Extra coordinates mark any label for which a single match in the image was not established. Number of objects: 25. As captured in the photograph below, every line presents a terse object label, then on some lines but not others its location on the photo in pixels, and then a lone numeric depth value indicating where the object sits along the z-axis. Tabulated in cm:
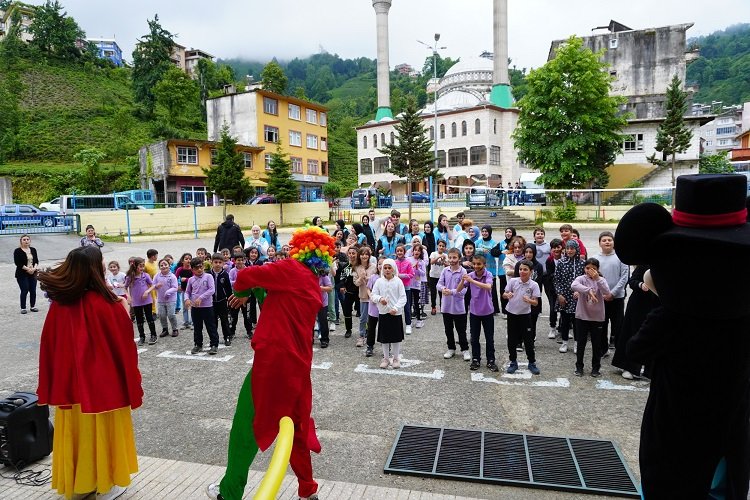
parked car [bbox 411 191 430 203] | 3854
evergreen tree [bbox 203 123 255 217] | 3291
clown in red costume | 367
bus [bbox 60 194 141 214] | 3155
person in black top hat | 238
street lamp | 3869
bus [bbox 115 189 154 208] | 3644
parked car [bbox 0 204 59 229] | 2656
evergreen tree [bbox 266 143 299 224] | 3494
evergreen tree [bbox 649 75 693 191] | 3756
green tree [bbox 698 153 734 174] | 4397
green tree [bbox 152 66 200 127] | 5425
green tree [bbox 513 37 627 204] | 3183
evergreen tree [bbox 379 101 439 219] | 3519
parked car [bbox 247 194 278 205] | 3666
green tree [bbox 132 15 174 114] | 6288
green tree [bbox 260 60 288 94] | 6588
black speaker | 453
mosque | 5528
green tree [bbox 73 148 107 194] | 3906
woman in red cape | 389
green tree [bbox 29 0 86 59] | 7081
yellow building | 4800
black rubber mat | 432
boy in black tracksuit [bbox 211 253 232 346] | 889
